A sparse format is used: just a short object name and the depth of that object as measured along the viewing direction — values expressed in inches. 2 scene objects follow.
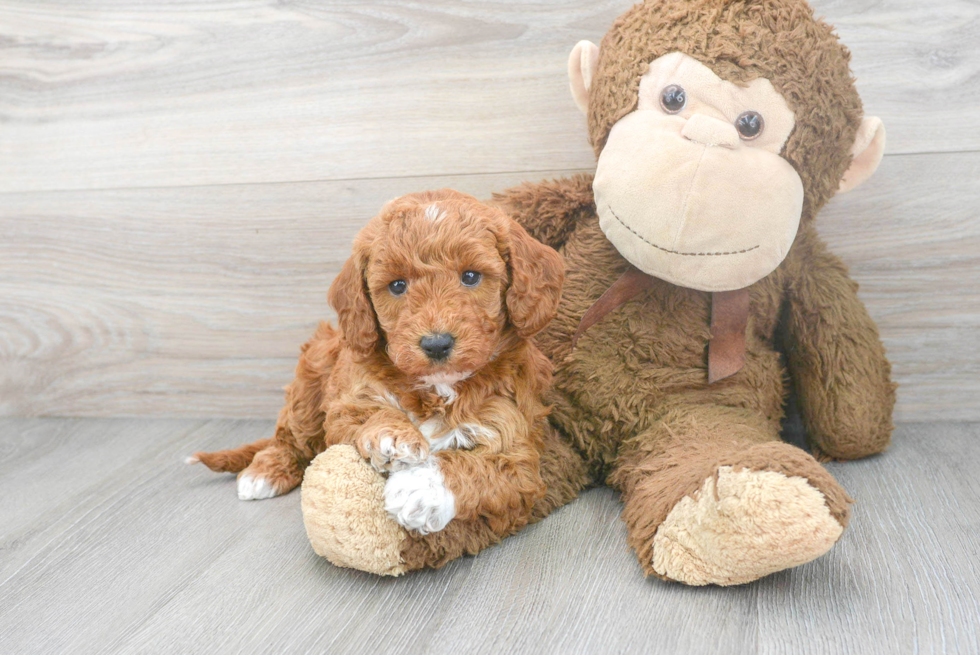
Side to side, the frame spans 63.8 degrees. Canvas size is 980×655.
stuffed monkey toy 39.9
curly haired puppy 40.0
